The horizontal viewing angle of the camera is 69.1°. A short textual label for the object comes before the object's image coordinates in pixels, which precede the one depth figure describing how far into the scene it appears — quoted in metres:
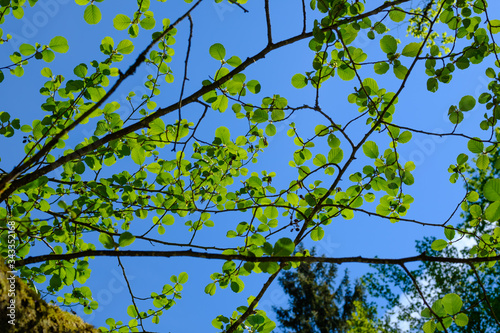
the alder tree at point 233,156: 1.78
